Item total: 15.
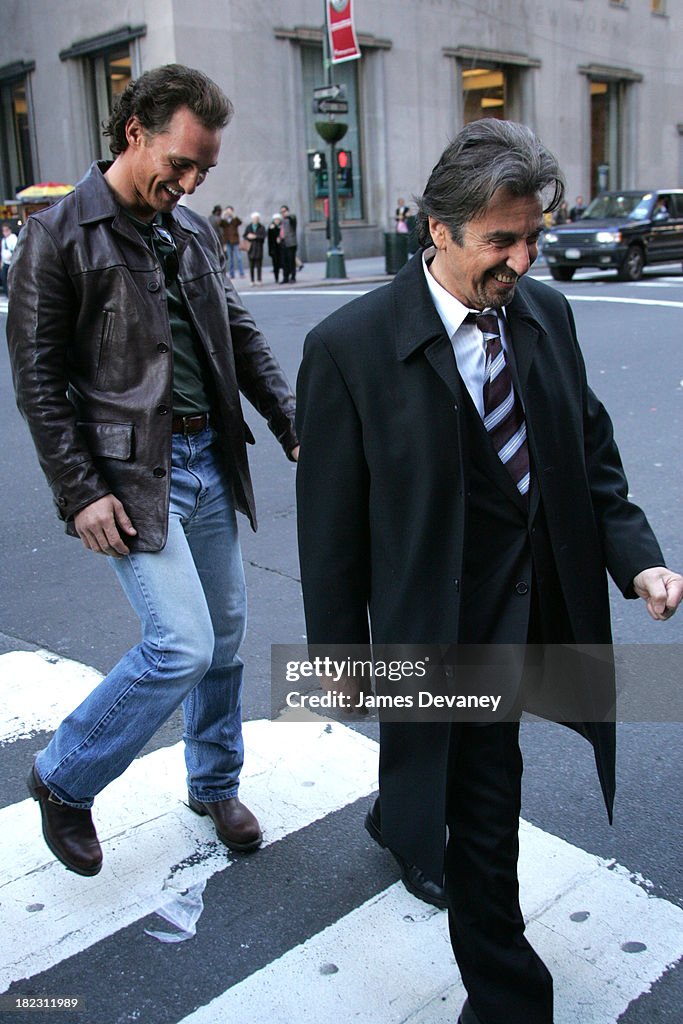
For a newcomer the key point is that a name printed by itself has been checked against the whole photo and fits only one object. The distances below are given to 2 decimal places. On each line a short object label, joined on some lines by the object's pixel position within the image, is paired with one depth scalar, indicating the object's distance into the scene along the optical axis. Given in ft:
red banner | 75.25
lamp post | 76.64
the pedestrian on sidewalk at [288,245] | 80.79
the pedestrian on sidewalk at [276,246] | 82.07
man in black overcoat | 7.29
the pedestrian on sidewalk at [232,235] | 82.99
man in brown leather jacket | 8.58
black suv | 64.08
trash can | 81.92
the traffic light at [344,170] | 82.35
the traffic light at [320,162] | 82.58
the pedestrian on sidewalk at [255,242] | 81.57
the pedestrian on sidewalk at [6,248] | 73.31
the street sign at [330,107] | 75.46
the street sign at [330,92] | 74.90
